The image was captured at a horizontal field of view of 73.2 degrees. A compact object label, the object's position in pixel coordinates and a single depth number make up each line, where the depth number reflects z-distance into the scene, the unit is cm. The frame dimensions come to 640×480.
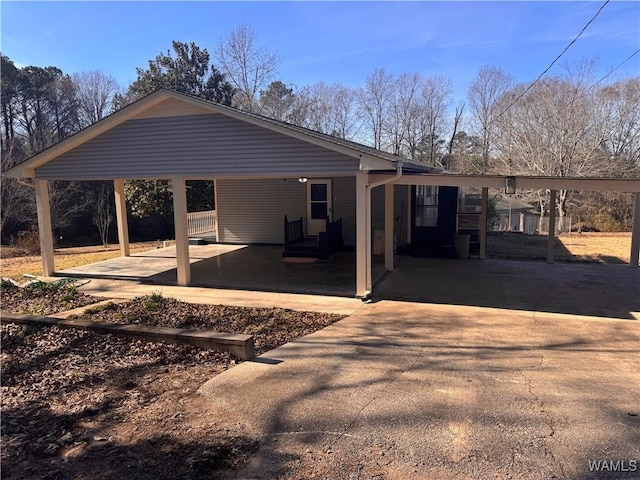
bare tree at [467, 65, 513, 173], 3344
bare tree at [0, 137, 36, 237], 1931
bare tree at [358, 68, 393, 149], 3669
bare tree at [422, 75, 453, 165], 3650
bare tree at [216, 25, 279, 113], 3180
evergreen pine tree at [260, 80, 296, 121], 3475
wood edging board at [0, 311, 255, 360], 492
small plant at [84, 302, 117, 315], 671
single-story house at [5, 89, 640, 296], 809
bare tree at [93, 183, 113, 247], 2200
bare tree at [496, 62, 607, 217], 2441
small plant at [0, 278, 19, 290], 861
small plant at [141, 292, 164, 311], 700
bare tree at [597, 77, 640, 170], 2616
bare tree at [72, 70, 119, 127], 3431
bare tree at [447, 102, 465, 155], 3591
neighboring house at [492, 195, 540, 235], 2227
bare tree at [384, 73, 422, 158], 3678
